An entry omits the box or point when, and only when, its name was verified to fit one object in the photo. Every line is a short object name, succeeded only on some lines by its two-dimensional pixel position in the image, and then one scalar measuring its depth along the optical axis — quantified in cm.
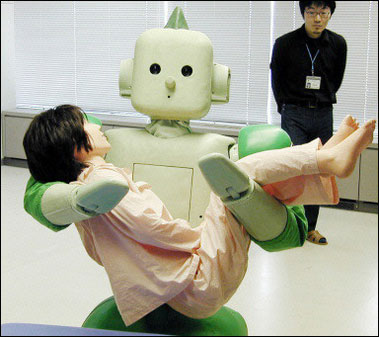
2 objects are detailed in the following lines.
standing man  362
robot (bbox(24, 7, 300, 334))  198
